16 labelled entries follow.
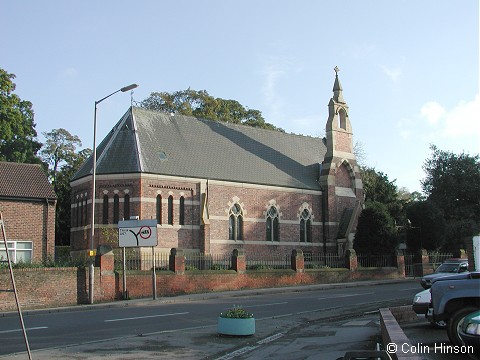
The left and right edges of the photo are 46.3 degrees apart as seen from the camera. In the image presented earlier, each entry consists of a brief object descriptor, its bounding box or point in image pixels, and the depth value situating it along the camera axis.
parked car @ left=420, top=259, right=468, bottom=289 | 28.11
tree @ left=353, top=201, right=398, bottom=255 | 42.03
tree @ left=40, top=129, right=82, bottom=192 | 62.12
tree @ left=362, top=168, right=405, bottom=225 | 58.25
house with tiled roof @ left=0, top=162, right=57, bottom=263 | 30.31
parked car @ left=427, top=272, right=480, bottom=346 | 9.54
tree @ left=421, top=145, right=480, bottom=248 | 52.97
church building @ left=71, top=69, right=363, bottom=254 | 36.75
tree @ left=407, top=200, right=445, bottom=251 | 47.81
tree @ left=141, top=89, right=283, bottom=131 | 60.06
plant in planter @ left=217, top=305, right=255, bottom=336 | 14.54
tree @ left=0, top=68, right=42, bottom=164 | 42.66
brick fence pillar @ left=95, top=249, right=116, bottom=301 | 25.86
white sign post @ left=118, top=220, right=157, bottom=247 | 26.56
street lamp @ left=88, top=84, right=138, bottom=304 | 24.70
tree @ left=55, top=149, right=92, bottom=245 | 51.06
